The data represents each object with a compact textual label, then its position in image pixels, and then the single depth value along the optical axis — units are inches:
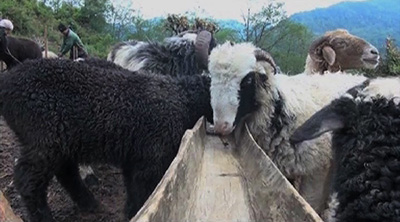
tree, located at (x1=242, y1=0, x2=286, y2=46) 1014.1
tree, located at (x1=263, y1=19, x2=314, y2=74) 1088.2
